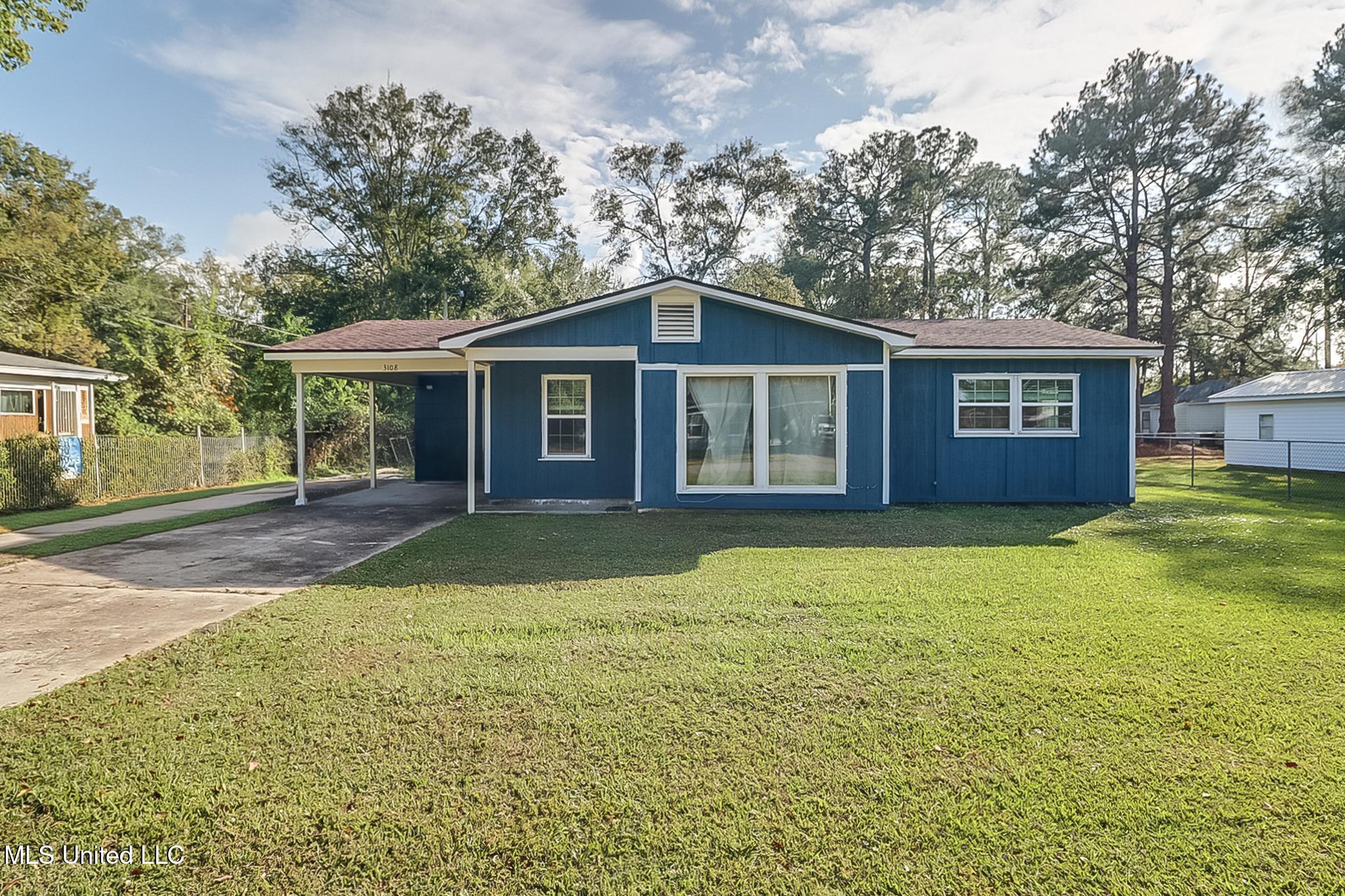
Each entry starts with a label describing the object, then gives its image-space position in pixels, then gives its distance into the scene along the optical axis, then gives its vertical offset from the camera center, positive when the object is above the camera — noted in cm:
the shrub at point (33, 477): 1151 -76
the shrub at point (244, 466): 1747 -88
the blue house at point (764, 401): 1017 +56
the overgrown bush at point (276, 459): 1933 -74
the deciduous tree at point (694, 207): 3259 +1186
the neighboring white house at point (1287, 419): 1845 +37
